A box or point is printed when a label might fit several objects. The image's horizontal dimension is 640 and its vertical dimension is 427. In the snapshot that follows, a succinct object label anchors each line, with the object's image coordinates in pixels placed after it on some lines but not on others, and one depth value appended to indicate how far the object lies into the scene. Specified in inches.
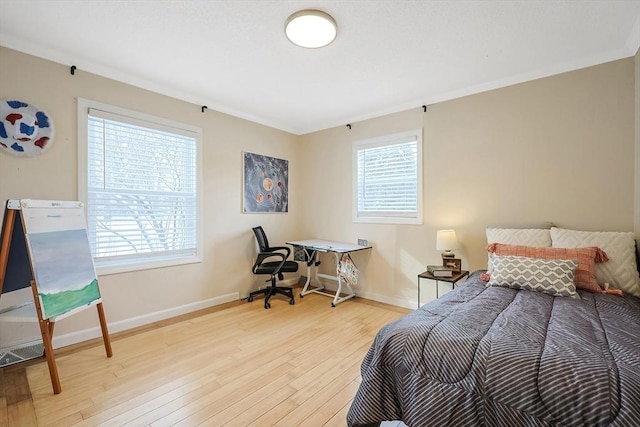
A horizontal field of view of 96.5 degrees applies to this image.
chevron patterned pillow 78.1
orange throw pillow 82.0
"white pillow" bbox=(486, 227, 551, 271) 97.8
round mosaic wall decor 87.9
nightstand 109.9
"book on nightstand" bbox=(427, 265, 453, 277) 112.7
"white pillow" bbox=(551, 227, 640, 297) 82.4
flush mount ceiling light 76.3
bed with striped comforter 40.0
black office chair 145.0
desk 144.0
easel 74.6
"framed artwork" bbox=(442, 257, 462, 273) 119.0
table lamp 116.6
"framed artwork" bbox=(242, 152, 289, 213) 157.8
